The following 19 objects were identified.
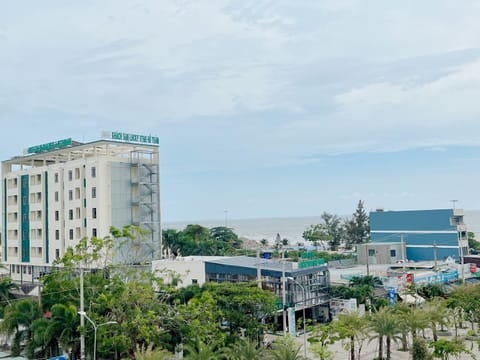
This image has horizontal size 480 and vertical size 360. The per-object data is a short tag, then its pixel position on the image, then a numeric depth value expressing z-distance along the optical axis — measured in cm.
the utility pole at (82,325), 2522
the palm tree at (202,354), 2400
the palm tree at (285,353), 2473
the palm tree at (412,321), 3098
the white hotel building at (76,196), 5266
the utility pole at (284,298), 3372
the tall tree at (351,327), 2902
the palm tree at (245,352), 2505
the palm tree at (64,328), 2719
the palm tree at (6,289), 4212
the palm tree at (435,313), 3241
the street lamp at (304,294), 4015
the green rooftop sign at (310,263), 4184
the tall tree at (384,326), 3012
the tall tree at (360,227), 10212
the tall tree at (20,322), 2969
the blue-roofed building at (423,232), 6956
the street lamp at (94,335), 2492
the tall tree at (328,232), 11188
